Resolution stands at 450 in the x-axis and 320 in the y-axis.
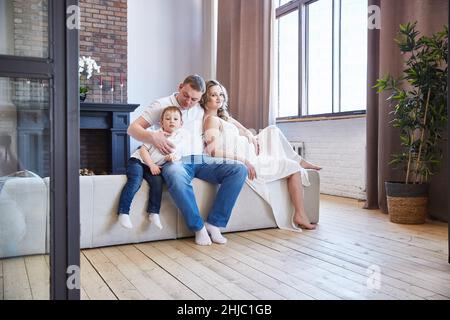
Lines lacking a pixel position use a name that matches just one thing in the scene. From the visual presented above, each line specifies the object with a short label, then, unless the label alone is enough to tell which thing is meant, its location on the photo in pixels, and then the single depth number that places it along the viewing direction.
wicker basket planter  2.83
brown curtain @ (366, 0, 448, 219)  2.94
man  2.25
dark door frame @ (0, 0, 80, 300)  1.05
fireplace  4.67
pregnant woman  2.54
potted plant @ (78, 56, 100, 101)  4.72
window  4.00
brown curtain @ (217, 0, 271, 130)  4.64
